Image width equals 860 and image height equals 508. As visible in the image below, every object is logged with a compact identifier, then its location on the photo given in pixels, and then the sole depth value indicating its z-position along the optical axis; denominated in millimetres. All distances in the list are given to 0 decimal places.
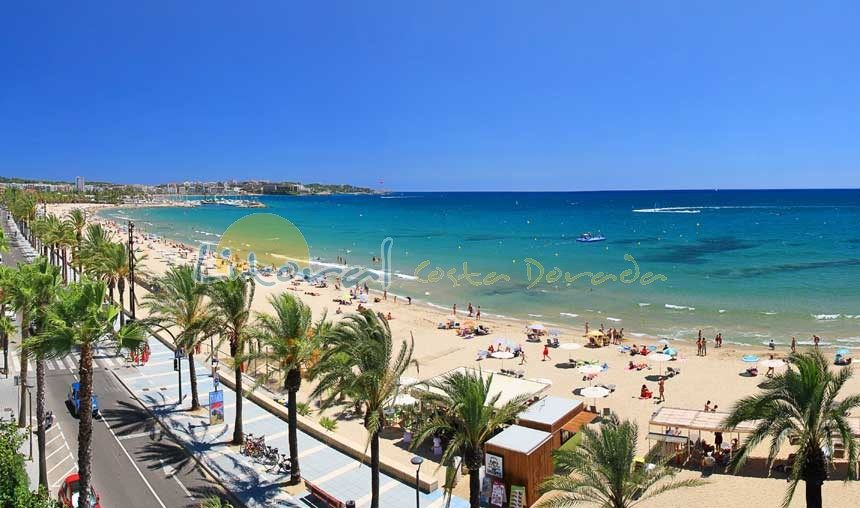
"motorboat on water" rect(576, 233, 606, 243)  85750
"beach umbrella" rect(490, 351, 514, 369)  27070
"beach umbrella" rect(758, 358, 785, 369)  24627
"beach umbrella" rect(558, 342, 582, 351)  28828
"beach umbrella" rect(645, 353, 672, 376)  25250
